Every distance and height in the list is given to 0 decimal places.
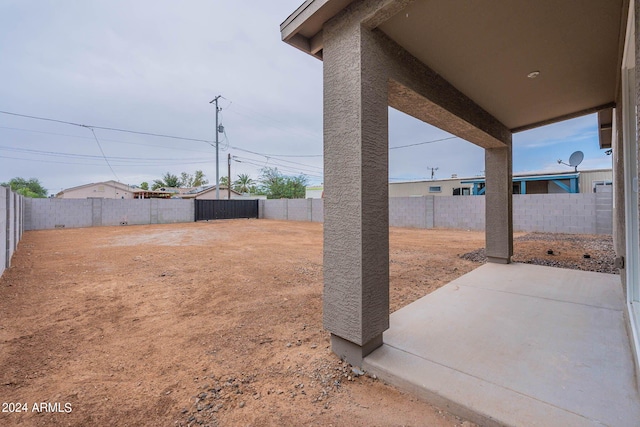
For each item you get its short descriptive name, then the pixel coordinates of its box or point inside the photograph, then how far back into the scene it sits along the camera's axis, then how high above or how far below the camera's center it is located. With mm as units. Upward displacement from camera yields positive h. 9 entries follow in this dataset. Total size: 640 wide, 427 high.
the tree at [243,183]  39438 +4494
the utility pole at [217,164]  20767 +4046
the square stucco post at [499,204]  4562 +101
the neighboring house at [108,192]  29906 +2784
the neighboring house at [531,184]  13320 +1527
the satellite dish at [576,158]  9510 +1849
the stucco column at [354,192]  1814 +143
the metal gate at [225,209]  17727 +278
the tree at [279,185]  36469 +3885
